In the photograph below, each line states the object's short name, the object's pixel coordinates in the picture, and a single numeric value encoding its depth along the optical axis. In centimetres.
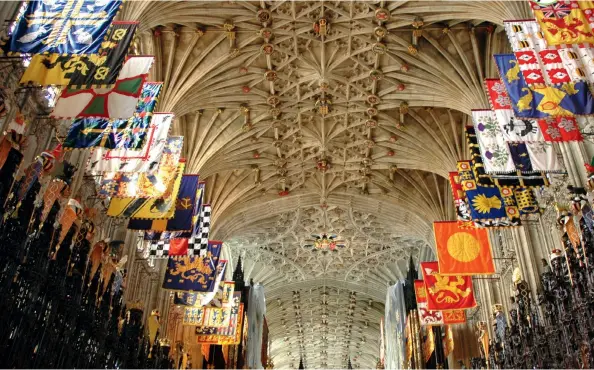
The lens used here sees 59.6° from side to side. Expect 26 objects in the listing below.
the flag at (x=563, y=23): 869
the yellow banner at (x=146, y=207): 1236
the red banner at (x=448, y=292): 1762
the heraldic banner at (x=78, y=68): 870
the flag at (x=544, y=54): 917
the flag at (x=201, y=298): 1795
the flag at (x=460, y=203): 1520
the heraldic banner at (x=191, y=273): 1580
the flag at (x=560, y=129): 982
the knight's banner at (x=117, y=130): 1017
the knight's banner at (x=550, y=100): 876
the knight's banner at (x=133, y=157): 1147
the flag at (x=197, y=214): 1557
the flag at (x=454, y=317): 1942
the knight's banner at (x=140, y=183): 1191
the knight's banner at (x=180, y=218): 1316
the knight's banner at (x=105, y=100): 964
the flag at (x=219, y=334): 2098
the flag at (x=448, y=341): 2188
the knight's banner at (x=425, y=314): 2022
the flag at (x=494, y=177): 1234
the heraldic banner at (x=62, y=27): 855
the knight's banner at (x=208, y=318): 1941
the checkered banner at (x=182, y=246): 1532
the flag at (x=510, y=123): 1053
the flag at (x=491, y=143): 1161
